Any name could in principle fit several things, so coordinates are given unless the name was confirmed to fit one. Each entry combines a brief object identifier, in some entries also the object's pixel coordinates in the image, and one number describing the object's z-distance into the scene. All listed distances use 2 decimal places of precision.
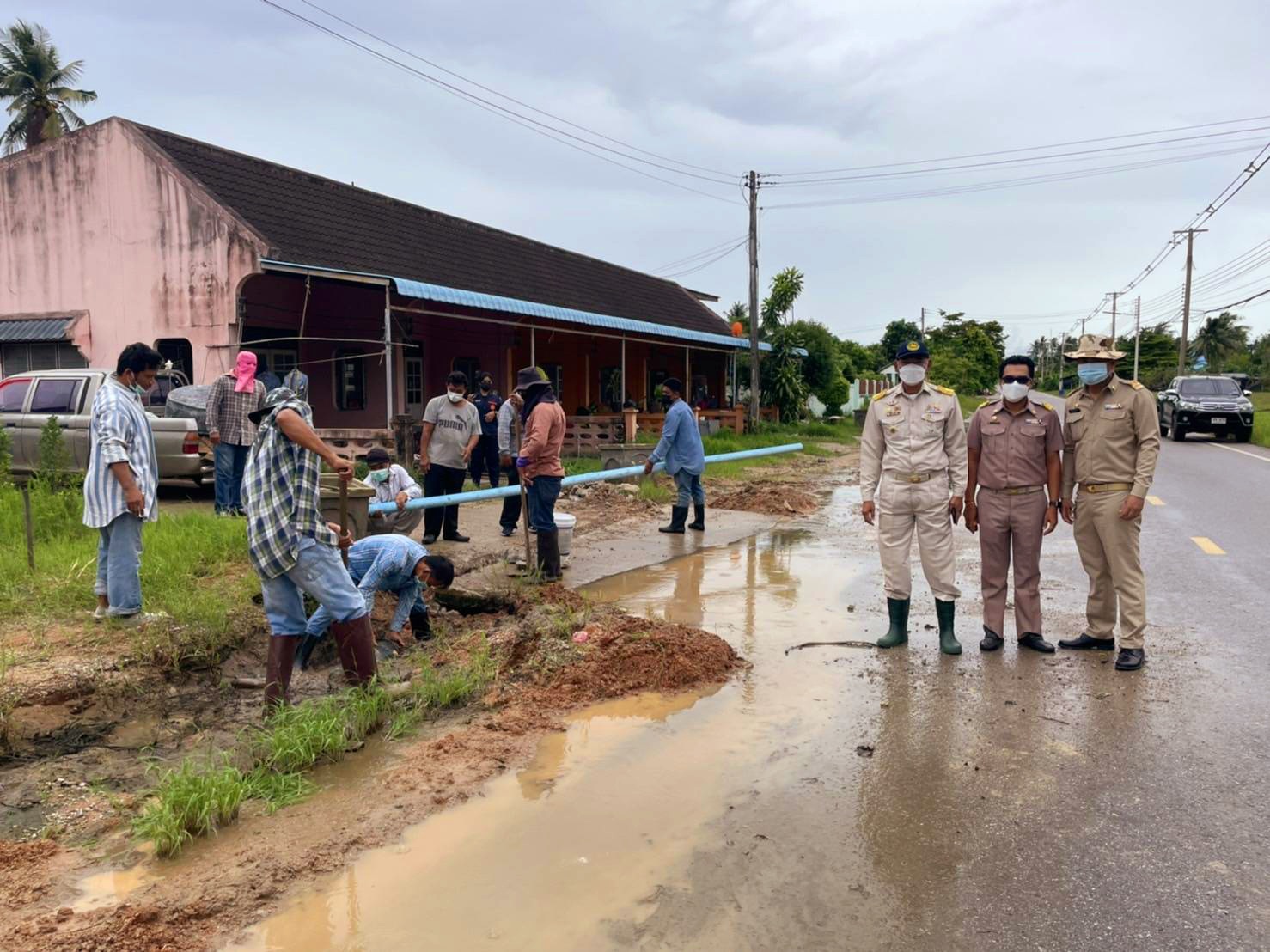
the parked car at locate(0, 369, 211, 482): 10.68
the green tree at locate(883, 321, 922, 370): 64.94
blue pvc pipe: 7.42
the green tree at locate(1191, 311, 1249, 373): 75.19
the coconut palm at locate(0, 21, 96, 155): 34.62
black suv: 24.25
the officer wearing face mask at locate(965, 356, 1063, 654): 5.68
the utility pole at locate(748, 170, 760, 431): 26.09
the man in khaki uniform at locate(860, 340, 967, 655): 5.68
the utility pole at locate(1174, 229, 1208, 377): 41.72
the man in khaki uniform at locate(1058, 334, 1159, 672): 5.38
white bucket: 8.30
